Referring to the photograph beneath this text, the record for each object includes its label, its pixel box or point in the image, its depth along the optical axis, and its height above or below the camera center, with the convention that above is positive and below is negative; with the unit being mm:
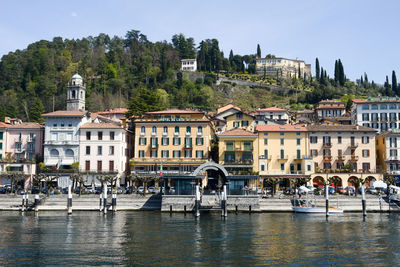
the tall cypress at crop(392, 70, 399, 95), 155338 +30876
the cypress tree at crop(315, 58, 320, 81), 175675 +40758
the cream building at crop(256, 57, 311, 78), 192875 +46133
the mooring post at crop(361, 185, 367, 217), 59344 -3884
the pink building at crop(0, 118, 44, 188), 85500 +6210
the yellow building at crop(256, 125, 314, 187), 80438 +3863
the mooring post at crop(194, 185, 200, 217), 58125 -3911
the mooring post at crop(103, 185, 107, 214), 60762 -3689
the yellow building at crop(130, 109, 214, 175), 81438 +5448
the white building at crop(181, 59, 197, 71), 177875 +42680
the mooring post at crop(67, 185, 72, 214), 60738 -3809
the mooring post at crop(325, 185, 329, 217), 60469 -3683
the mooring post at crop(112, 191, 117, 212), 62925 -3936
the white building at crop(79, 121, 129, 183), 81188 +4621
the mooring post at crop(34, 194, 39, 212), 63788 -3962
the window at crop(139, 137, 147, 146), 83500 +6192
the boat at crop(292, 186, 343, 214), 61688 -4833
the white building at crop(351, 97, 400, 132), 104125 +13930
